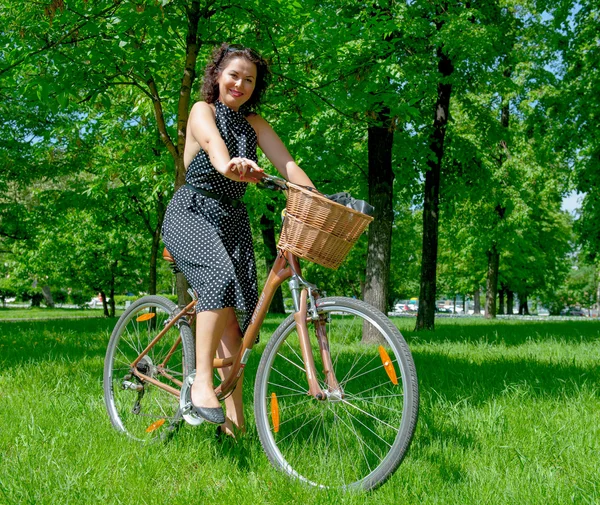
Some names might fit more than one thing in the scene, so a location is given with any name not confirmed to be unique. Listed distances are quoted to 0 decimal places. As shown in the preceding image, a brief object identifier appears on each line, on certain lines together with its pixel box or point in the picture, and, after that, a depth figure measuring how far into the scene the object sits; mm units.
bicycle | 2592
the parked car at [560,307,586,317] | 67688
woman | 3012
